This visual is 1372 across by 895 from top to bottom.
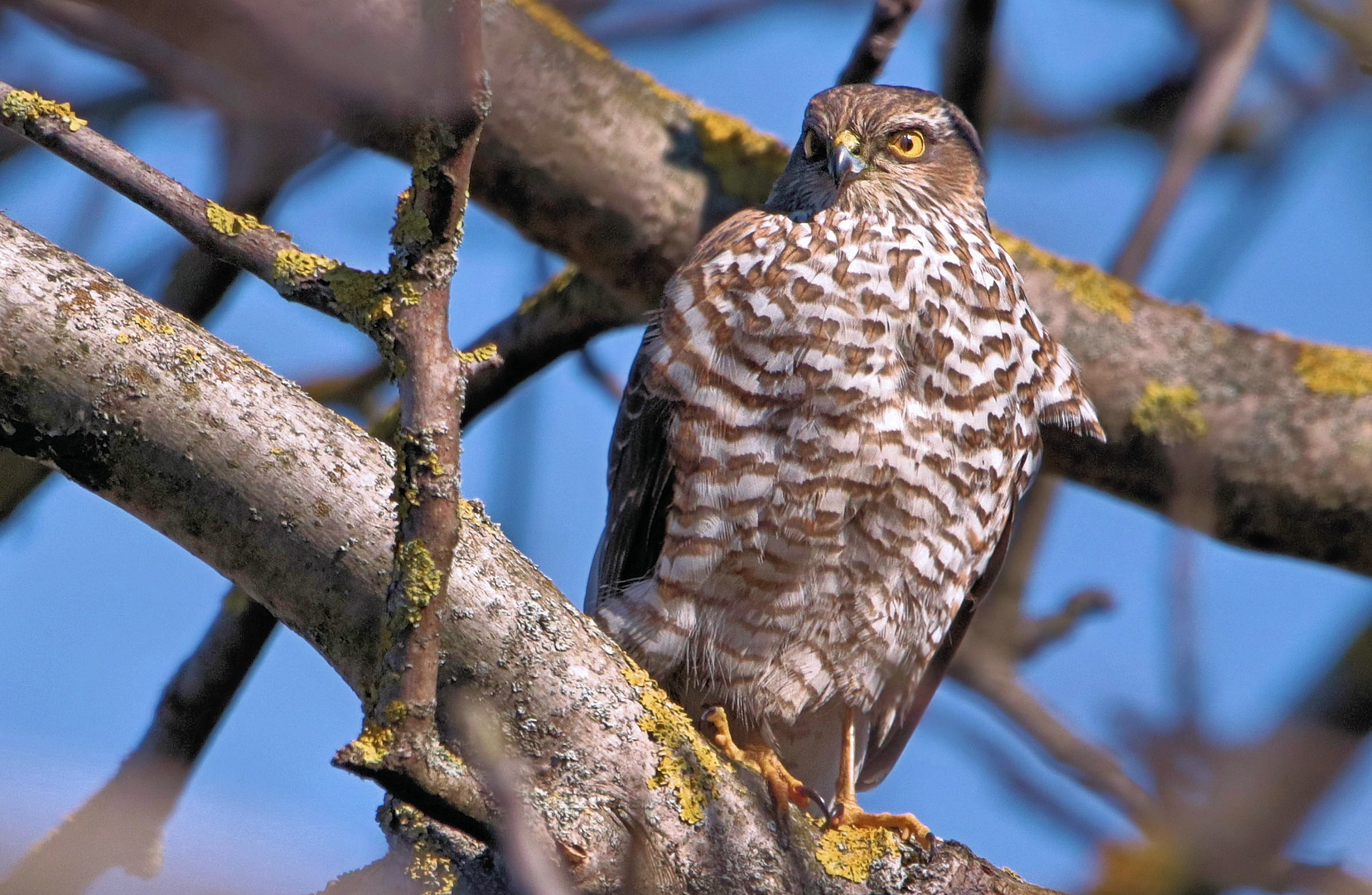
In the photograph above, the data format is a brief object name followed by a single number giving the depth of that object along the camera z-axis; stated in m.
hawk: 7.48
